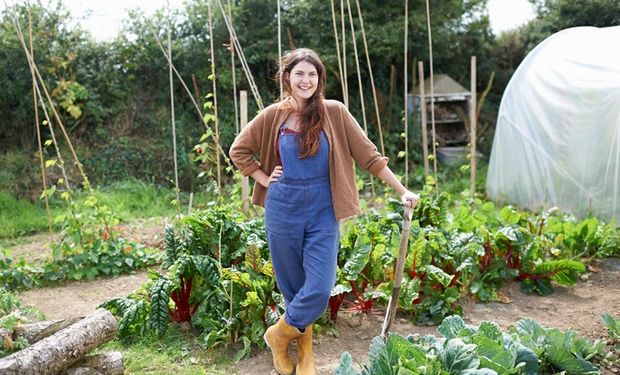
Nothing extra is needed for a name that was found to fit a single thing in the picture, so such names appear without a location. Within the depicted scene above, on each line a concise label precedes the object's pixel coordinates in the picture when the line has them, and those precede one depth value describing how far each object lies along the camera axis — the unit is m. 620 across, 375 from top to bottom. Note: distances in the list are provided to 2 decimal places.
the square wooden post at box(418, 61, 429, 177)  5.66
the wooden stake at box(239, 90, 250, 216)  4.82
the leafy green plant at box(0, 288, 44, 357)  2.92
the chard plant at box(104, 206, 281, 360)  3.39
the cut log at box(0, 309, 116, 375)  2.58
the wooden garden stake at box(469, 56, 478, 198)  5.98
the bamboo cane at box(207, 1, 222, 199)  4.75
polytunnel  6.04
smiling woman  2.67
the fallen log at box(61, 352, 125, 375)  2.88
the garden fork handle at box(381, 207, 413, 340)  2.78
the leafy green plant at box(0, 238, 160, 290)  4.59
